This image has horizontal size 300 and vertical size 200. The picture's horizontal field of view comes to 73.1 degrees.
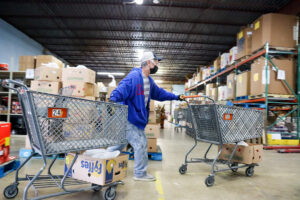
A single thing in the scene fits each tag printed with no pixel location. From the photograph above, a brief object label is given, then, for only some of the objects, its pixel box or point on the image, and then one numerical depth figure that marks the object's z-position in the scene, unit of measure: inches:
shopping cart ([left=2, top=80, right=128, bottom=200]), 64.3
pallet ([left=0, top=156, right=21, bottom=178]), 102.9
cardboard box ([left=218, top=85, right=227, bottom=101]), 313.4
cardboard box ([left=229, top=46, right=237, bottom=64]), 280.8
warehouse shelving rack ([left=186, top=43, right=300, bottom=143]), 207.9
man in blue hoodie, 103.9
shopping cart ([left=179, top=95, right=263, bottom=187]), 106.0
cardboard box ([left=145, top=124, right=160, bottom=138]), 157.4
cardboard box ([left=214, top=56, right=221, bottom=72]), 354.9
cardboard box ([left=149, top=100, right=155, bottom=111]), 167.2
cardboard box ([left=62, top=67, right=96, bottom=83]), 157.6
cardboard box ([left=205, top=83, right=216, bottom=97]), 389.7
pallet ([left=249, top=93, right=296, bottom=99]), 210.5
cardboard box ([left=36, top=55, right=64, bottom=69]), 218.0
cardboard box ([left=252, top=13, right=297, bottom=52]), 207.6
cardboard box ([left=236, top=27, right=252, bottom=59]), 246.4
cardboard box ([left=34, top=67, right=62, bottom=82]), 157.8
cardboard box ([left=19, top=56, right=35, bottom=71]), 252.7
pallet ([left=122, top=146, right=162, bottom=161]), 154.9
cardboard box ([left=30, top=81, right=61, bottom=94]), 157.3
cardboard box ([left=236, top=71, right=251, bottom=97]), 240.4
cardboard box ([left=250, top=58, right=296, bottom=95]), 210.2
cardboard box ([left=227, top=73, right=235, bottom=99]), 285.5
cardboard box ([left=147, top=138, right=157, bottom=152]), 156.6
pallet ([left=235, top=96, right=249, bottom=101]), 246.1
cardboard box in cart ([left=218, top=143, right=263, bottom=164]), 117.1
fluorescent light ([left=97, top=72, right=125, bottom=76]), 777.8
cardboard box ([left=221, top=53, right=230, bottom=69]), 310.4
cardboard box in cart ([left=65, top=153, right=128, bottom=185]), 77.9
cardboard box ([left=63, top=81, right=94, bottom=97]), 157.3
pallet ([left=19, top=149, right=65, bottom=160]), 146.0
